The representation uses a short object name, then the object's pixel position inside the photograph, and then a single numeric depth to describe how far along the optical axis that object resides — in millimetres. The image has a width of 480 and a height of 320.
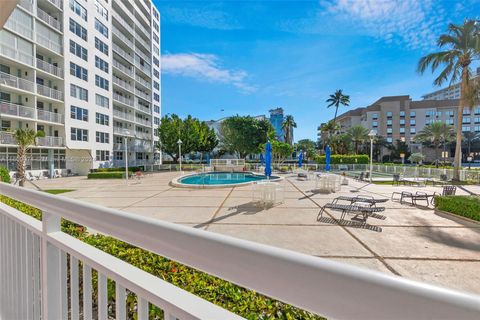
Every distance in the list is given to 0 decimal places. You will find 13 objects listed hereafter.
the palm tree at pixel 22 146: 18219
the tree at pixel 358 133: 55688
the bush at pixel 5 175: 13070
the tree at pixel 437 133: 51675
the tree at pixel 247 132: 44500
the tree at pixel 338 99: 55206
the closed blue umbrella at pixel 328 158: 21406
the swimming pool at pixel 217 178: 19420
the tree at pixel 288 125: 65250
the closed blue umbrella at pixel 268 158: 16297
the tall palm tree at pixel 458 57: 18516
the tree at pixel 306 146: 57656
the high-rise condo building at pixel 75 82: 22766
